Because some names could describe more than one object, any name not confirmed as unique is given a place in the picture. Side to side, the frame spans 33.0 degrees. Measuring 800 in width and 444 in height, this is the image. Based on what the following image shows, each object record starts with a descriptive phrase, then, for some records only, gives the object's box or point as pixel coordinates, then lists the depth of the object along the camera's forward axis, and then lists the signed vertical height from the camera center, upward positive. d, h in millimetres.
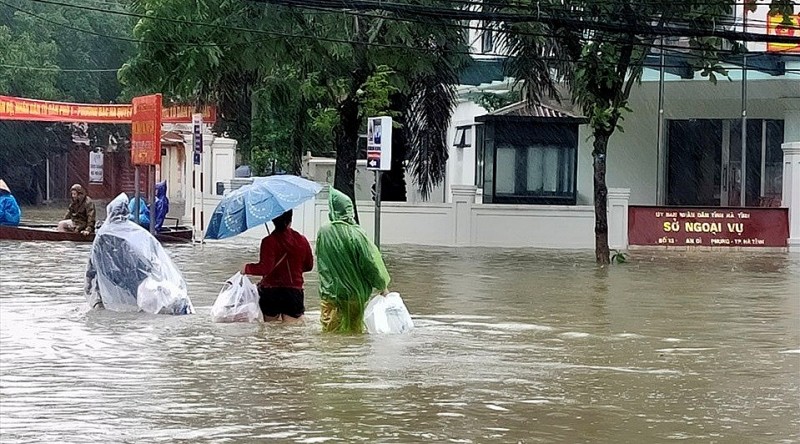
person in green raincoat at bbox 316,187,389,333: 12516 -861
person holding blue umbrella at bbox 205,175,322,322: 13188 -651
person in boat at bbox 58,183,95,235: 27578 -969
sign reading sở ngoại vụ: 29406 -1178
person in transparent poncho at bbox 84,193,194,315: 14203 -1101
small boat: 27406 -1400
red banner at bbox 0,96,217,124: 33656 +1382
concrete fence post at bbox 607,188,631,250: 29328 -994
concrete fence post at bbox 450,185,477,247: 29125 -928
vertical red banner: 23469 +656
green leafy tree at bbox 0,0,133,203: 49500 +3711
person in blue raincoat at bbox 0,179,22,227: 28938 -961
